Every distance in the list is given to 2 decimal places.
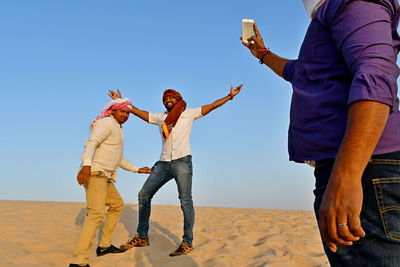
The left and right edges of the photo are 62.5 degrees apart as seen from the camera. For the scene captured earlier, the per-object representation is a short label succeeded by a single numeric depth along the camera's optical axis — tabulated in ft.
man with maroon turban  15.93
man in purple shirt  3.34
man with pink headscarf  13.76
